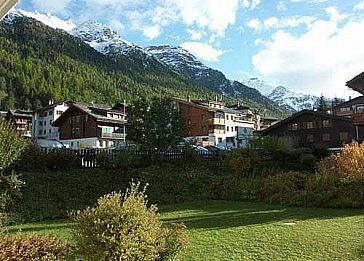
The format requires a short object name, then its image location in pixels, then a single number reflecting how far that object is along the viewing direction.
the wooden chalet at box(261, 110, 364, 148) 45.34
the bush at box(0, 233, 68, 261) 5.39
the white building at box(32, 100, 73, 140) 71.75
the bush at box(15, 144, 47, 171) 14.62
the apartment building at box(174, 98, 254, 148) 59.29
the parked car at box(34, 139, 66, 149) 30.00
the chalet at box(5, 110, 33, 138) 74.78
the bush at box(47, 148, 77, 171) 15.92
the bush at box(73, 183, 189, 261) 4.69
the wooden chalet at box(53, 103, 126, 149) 52.16
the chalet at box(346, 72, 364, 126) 21.49
